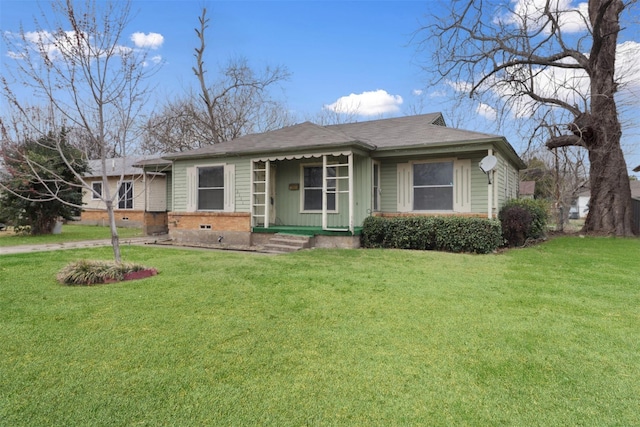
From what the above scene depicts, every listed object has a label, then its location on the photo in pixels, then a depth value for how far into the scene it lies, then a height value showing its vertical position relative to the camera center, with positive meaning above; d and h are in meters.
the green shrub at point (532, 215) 10.64 -0.05
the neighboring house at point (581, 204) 49.34 +1.38
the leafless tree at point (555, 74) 13.59 +5.65
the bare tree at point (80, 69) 5.97 +2.49
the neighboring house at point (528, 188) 32.58 +2.42
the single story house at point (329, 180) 9.95 +1.01
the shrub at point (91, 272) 5.47 -0.94
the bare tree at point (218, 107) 23.31 +7.38
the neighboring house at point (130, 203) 15.36 +0.55
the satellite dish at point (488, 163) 8.98 +1.27
